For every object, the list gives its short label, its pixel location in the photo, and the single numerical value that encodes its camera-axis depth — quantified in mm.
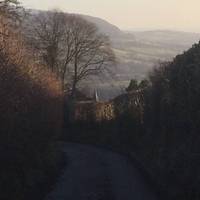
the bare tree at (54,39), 69875
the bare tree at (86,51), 72812
